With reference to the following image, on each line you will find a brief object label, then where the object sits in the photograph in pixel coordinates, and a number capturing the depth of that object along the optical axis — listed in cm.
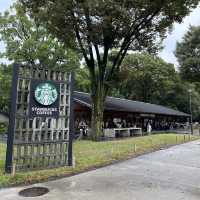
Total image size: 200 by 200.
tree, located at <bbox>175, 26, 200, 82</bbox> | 2550
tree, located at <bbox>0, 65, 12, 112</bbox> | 2347
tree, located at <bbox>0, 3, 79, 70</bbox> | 2364
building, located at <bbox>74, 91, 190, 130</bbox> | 1809
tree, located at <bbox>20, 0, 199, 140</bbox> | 1265
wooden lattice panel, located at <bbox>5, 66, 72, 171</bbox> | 633
